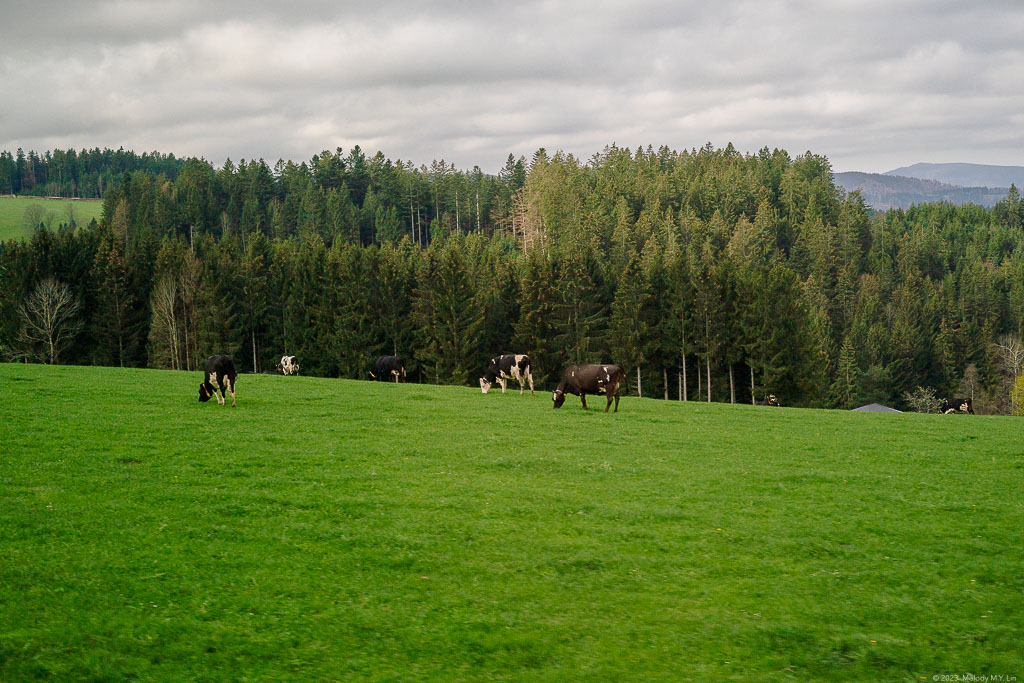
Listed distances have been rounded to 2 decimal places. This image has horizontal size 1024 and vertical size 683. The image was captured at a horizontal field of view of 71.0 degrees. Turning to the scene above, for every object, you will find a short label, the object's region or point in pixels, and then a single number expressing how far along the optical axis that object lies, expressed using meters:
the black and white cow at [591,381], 29.97
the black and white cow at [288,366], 70.47
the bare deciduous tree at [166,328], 77.38
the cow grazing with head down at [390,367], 60.53
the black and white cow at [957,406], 64.81
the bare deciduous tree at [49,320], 71.19
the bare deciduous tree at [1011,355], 111.81
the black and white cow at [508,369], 38.94
